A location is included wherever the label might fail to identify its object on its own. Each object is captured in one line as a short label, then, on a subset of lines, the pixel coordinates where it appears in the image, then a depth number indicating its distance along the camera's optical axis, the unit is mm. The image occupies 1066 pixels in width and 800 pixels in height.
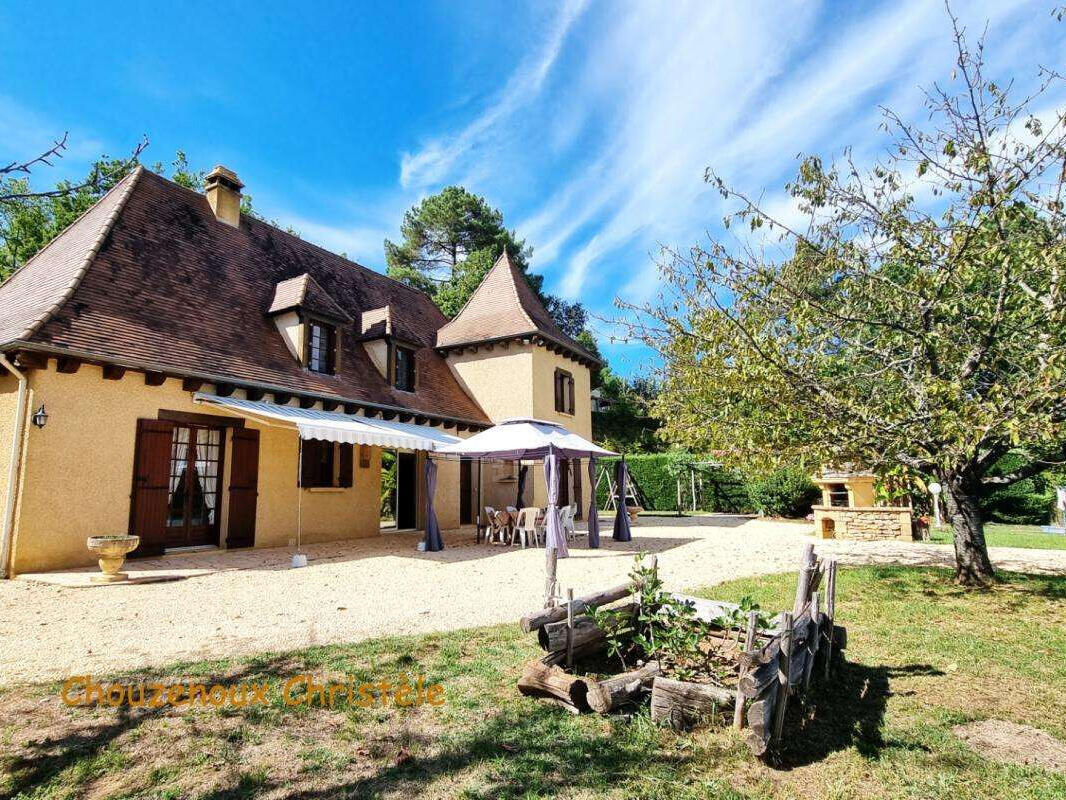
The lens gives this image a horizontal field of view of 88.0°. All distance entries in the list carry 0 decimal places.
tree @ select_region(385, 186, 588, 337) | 35969
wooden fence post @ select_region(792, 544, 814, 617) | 4203
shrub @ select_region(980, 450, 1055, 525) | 18188
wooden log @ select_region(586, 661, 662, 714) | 3816
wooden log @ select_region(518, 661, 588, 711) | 3875
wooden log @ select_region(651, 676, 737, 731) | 3678
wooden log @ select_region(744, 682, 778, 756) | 3203
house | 9086
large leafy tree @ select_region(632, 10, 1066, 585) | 5621
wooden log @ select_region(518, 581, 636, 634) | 4449
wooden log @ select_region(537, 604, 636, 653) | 4391
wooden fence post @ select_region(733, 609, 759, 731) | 3539
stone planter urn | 8094
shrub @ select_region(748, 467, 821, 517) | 20453
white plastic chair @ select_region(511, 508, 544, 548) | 13547
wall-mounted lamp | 8727
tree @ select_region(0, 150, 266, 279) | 19891
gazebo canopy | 11953
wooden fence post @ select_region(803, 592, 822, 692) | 4145
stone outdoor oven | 14281
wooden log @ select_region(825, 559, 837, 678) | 4848
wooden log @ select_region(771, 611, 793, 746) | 3424
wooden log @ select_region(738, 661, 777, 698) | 3215
